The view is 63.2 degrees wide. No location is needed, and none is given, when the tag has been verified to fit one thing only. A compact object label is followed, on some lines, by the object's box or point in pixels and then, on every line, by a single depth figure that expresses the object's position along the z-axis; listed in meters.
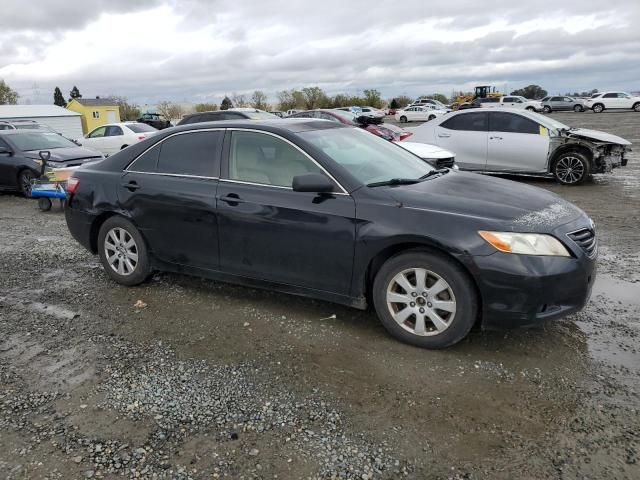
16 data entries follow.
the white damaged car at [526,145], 10.44
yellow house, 52.38
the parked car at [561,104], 45.94
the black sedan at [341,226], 3.52
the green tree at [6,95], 69.75
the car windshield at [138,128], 17.84
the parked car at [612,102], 41.78
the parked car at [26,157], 10.77
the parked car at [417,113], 44.25
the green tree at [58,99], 90.31
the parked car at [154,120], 34.93
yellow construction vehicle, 64.75
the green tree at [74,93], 92.75
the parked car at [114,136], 17.53
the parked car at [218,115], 14.30
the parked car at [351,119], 16.70
